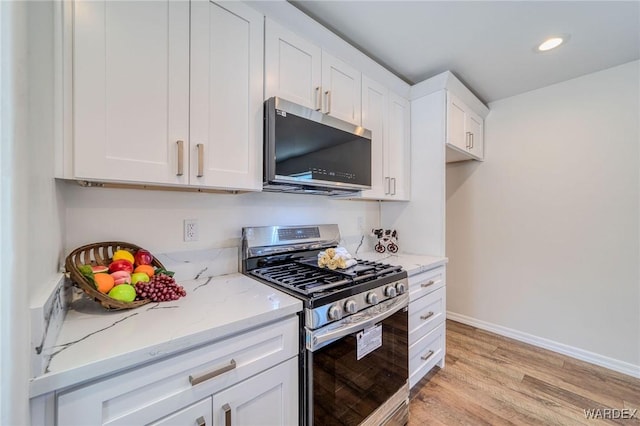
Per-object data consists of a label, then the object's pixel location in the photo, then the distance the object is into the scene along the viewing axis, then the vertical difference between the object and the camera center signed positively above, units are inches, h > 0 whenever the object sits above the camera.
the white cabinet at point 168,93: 36.3 +19.6
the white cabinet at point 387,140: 77.2 +24.0
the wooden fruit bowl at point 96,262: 35.2 -8.3
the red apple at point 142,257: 45.2 -8.2
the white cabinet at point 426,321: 68.1 -31.6
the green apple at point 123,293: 37.1 -12.0
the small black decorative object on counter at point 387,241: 91.4 -10.4
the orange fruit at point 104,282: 37.0 -10.4
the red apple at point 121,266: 41.1 -8.9
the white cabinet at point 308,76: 54.9 +32.8
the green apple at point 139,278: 40.8 -10.8
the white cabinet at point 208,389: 26.8 -21.9
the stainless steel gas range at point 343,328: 42.9 -22.0
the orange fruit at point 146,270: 43.2 -9.9
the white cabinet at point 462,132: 85.5 +29.8
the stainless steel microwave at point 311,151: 52.8 +14.1
